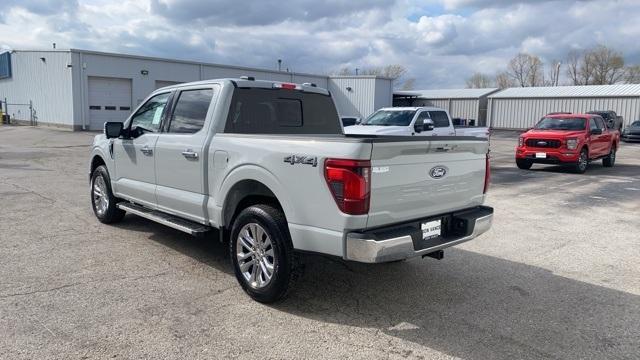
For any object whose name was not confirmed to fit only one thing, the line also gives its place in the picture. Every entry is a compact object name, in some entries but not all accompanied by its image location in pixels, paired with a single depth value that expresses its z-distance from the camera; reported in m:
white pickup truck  14.43
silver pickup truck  3.84
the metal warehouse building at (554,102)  41.44
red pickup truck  14.73
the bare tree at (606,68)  69.94
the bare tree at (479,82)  88.50
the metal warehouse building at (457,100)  50.12
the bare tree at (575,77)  74.12
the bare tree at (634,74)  68.75
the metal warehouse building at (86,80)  29.20
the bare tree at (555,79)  76.11
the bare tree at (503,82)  84.50
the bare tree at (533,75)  81.31
